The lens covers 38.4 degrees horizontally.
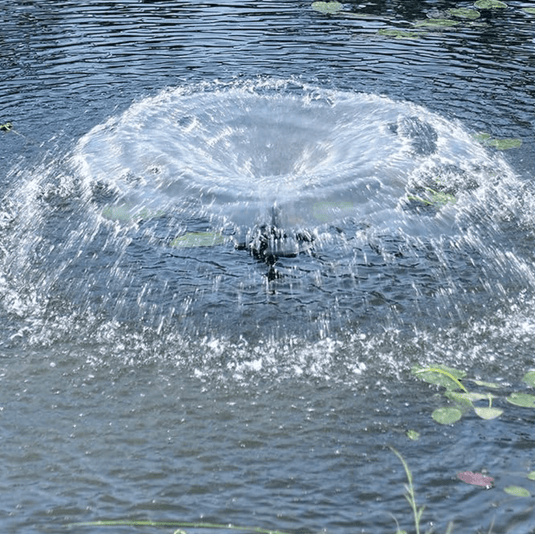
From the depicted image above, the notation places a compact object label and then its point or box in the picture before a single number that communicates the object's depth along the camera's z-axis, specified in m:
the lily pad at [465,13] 8.17
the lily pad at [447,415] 3.28
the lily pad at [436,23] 7.98
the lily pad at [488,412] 3.29
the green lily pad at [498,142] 5.66
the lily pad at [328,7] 8.41
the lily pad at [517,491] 2.90
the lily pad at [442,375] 3.46
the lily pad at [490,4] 8.37
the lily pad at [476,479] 2.95
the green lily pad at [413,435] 3.21
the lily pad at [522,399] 3.37
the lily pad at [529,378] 3.50
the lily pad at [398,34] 7.70
